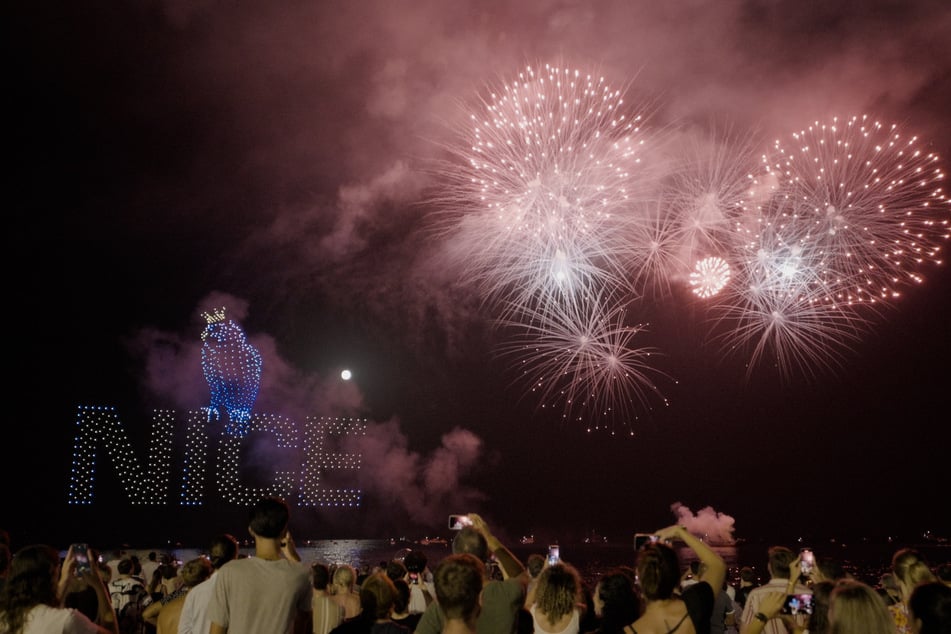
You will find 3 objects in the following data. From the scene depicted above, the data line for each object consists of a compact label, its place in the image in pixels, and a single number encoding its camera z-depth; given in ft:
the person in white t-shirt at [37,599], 11.83
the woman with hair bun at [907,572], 15.39
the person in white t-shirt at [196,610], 15.61
